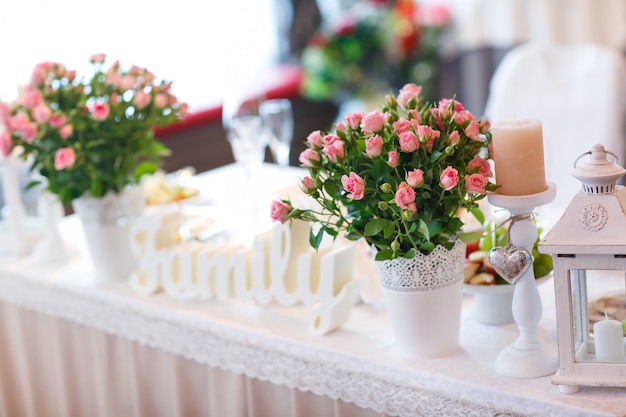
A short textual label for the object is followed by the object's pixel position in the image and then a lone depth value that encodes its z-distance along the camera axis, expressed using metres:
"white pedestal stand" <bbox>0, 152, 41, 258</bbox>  2.90
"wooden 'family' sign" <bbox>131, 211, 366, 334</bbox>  2.29
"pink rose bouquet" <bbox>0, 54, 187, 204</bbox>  2.58
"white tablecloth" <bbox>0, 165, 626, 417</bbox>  2.10
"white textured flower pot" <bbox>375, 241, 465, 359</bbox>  2.13
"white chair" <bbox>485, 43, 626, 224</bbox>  3.34
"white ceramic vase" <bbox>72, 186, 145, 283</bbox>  2.63
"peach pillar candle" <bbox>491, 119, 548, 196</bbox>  2.04
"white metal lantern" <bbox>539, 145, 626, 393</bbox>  1.97
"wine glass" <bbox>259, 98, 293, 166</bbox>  2.89
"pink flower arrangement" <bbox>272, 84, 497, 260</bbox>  2.04
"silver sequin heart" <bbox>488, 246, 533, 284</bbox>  2.04
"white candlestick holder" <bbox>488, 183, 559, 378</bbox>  2.05
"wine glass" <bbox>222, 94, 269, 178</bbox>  2.83
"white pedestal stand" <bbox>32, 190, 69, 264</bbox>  2.83
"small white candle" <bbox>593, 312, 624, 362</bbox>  2.00
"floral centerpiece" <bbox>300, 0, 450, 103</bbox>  5.32
